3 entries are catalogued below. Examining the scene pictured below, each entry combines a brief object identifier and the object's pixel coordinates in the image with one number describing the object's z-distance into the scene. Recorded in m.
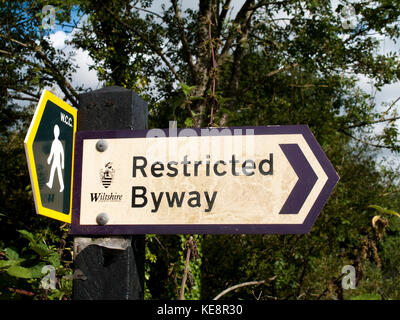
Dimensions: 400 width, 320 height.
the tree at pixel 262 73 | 7.23
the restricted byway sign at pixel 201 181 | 1.43
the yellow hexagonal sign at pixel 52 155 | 1.33
